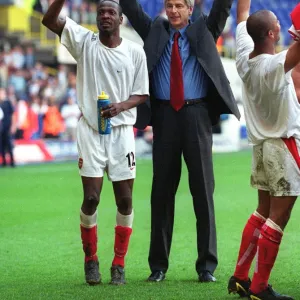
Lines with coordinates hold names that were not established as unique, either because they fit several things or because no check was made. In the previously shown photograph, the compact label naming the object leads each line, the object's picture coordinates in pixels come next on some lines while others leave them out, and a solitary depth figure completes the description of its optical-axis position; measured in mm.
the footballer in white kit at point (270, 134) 13867
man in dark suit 16504
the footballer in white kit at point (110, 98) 15778
